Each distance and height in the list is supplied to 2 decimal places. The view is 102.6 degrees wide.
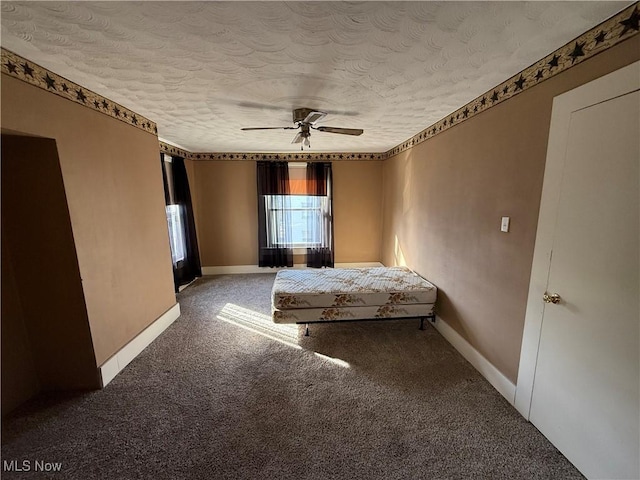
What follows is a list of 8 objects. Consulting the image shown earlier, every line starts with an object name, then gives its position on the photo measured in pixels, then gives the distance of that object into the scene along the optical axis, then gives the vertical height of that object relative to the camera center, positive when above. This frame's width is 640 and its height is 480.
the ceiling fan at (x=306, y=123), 2.21 +0.65
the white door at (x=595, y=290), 1.15 -0.49
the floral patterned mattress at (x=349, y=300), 2.68 -1.09
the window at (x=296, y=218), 4.77 -0.39
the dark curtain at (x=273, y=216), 4.62 -0.33
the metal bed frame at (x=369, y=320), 2.76 -1.33
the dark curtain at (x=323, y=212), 4.68 -0.28
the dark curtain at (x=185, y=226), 3.97 -0.43
